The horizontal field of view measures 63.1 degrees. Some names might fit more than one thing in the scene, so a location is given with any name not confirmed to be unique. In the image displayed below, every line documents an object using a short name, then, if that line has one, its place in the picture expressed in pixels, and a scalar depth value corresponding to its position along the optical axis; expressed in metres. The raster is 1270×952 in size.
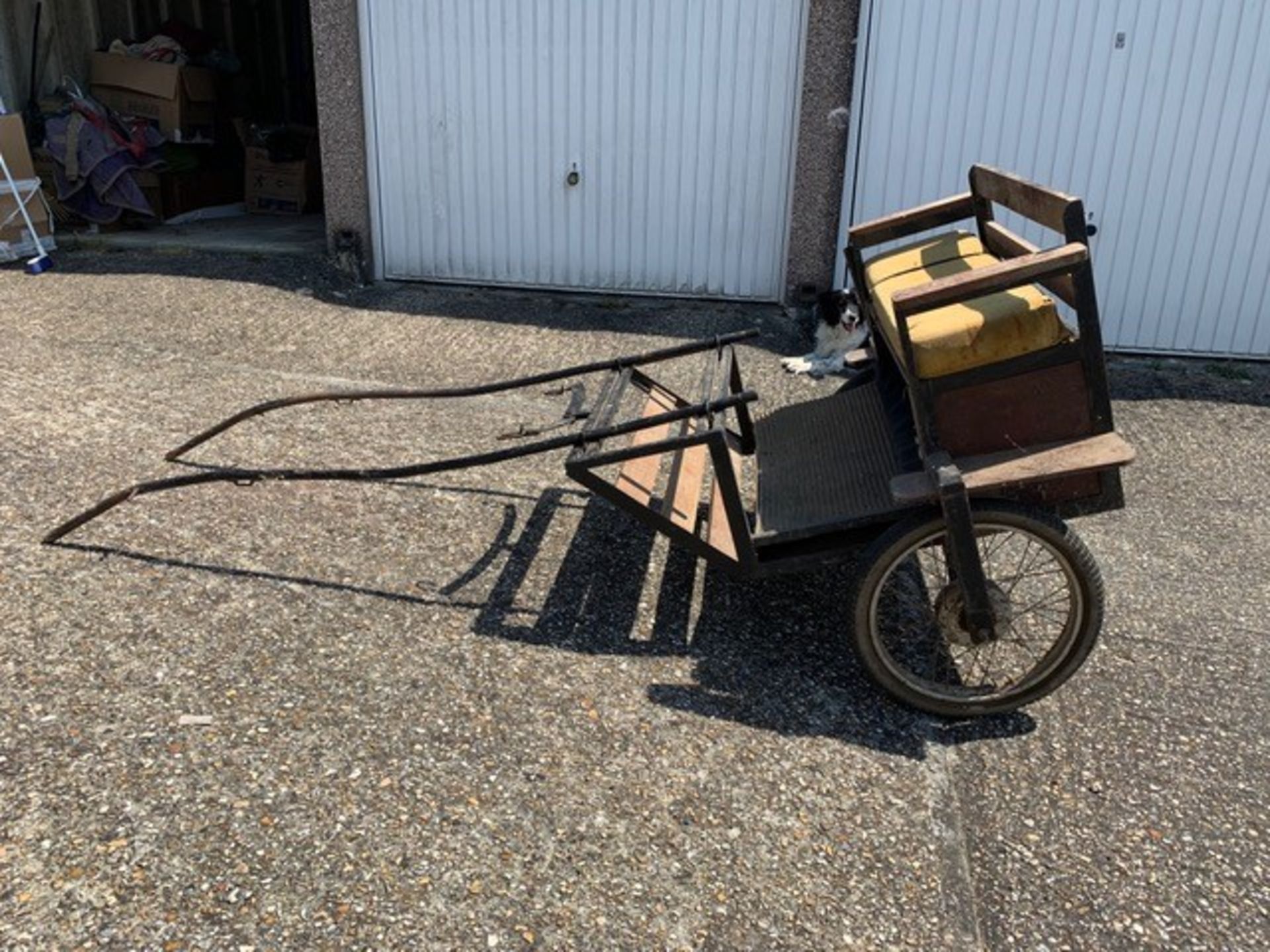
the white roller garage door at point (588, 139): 7.39
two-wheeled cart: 2.95
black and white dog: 6.57
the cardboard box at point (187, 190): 10.20
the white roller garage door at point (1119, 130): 6.70
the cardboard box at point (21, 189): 8.36
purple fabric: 9.26
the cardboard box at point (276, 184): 11.12
